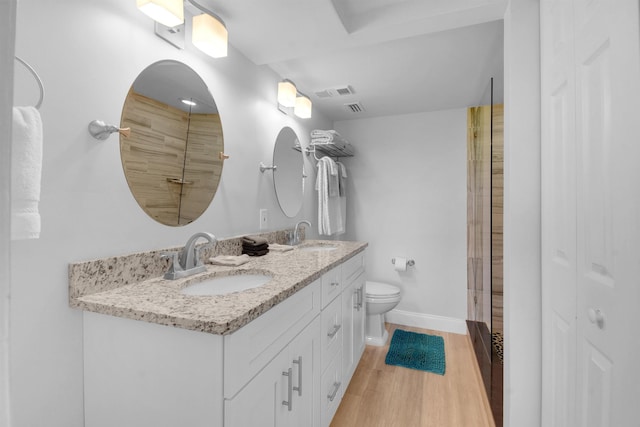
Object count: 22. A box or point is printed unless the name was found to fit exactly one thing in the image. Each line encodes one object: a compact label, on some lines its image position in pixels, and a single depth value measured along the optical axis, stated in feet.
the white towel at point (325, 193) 8.68
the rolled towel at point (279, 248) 6.29
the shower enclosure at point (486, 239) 5.49
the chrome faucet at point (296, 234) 7.41
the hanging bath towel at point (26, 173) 2.26
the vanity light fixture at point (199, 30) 3.80
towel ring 2.48
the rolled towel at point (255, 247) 5.58
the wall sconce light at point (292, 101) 6.86
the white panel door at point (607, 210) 2.23
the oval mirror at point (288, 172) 7.27
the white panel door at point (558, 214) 3.24
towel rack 8.71
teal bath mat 7.41
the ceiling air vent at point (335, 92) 8.13
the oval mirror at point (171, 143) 3.90
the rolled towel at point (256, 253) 5.59
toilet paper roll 9.75
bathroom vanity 2.60
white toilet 8.21
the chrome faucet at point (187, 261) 3.98
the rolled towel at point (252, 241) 5.58
